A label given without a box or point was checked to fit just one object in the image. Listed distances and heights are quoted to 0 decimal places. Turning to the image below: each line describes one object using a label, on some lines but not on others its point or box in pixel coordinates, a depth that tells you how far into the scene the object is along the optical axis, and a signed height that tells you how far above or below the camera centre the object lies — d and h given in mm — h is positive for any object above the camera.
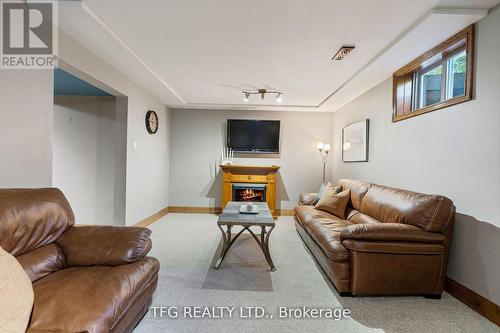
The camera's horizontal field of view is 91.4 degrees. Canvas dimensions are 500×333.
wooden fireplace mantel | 5512 -453
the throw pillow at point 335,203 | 3592 -643
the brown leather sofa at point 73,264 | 1199 -749
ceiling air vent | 2658 +1227
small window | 2238 +931
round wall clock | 4484 +656
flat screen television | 5695 +559
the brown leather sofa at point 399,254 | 2143 -818
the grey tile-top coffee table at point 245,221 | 2651 -694
